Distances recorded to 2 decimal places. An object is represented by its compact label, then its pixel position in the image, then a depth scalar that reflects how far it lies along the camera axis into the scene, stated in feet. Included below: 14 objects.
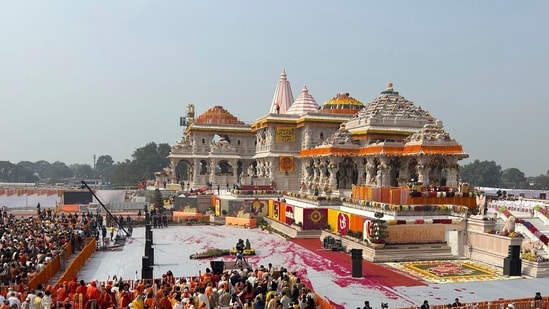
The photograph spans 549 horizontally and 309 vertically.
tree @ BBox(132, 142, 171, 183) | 353.59
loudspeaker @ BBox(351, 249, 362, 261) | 58.13
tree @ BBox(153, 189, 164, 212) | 133.80
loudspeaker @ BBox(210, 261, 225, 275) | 53.16
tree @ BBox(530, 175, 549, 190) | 321.69
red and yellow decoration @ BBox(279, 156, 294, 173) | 168.25
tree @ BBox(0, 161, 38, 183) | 459.32
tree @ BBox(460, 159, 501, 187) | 337.31
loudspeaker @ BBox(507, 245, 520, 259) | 59.52
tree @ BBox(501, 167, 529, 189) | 370.45
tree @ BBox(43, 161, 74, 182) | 616.39
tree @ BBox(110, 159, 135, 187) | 344.45
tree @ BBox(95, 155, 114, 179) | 609.83
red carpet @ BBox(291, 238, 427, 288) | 56.03
